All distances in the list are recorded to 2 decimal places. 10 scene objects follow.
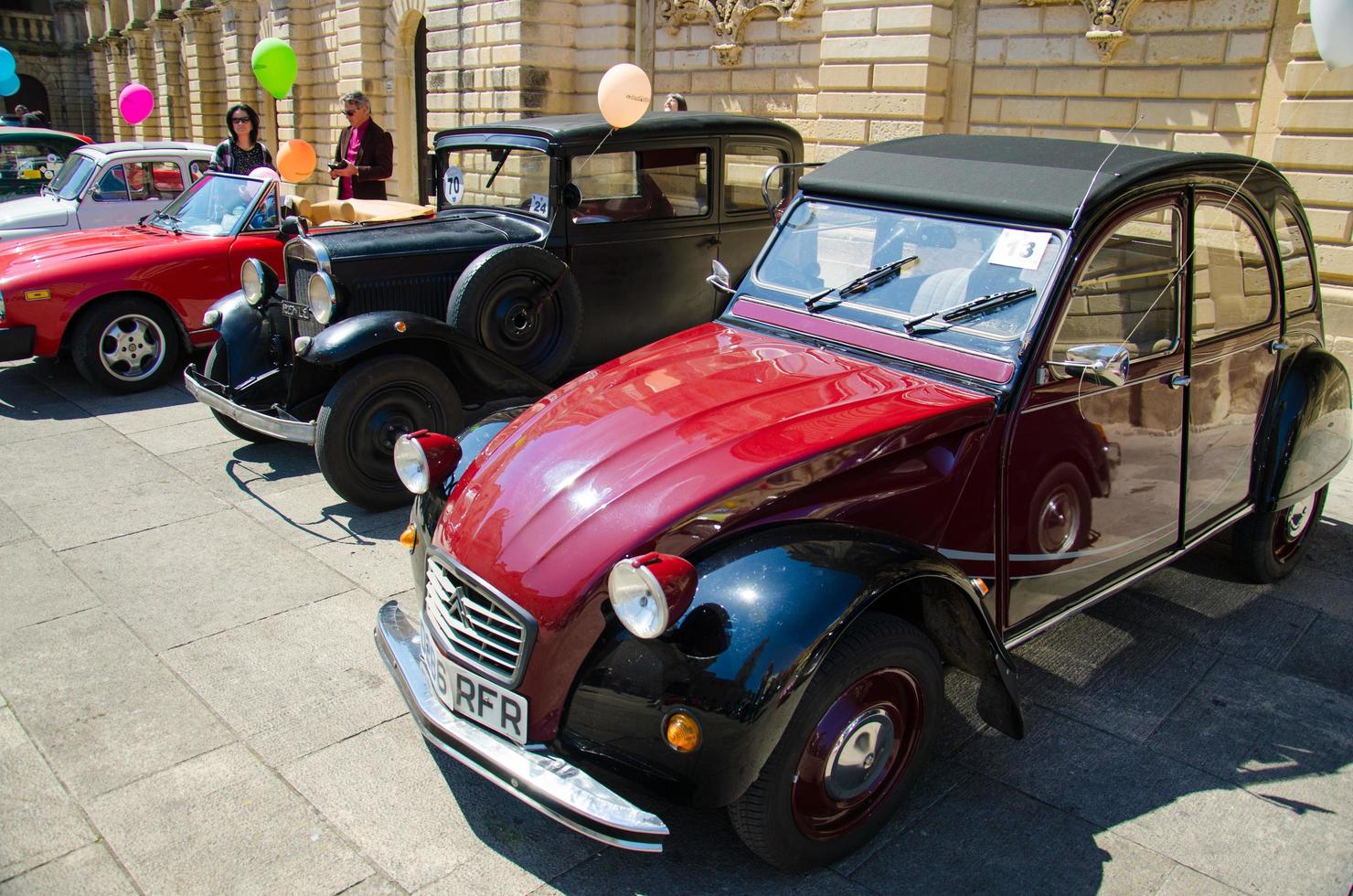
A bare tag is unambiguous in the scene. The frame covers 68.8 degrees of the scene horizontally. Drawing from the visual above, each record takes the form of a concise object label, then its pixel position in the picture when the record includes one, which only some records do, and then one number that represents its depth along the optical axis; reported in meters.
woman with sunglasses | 9.38
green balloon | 11.91
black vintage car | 5.49
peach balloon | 6.10
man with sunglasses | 9.73
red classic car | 7.49
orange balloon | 9.48
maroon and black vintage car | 2.54
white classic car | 9.77
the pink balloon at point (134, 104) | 14.59
